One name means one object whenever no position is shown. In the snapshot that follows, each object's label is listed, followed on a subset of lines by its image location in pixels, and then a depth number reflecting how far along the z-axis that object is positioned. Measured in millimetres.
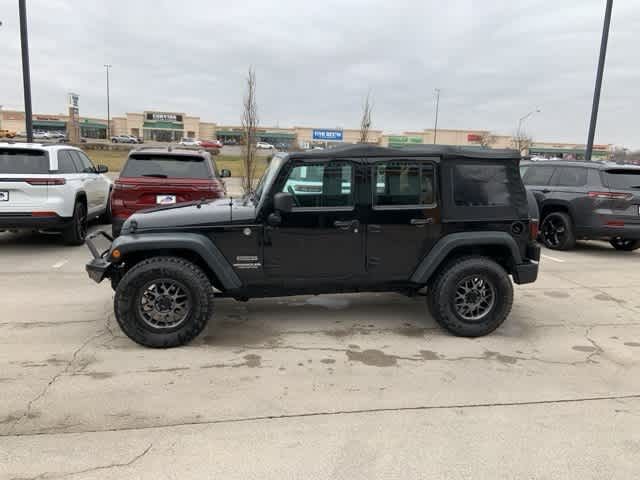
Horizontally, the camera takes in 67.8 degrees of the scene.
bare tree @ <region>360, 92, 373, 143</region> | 16531
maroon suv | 7176
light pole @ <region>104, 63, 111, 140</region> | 74144
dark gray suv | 8367
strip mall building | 81000
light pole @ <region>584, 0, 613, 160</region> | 12273
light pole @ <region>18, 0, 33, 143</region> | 10141
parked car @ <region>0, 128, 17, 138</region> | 50491
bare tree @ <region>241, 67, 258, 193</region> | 13477
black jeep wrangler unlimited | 4078
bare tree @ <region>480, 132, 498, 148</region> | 65762
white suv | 7379
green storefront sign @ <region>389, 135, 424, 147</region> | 77250
